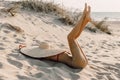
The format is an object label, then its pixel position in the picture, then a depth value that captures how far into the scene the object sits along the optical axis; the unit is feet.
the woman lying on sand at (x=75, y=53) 9.97
